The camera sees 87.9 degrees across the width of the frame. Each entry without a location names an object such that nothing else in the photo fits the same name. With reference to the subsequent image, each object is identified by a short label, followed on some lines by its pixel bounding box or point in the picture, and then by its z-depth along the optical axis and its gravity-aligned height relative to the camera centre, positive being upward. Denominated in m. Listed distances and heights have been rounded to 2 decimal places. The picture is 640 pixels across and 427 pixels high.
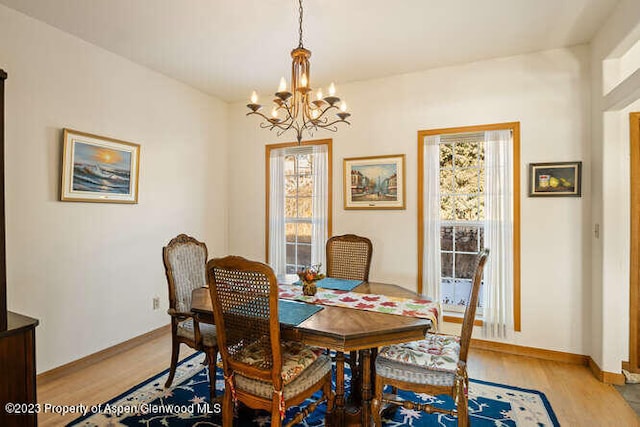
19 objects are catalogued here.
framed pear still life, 2.93 +0.33
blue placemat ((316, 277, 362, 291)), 2.59 -0.56
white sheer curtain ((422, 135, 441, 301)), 3.42 -0.04
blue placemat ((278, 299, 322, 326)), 1.83 -0.58
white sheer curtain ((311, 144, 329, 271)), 3.94 +0.11
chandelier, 2.03 +0.78
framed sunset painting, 2.76 +0.40
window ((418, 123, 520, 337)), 3.15 -0.01
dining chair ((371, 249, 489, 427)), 1.76 -0.86
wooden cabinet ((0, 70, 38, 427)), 1.58 -0.73
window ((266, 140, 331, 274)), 3.97 +0.13
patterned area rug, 2.10 -1.31
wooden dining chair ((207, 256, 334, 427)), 1.60 -0.69
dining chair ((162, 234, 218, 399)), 2.26 -0.62
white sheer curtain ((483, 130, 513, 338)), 3.15 -0.18
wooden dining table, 1.66 -0.61
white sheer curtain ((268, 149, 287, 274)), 4.20 -0.01
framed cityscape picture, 3.57 +0.36
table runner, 1.99 -0.57
